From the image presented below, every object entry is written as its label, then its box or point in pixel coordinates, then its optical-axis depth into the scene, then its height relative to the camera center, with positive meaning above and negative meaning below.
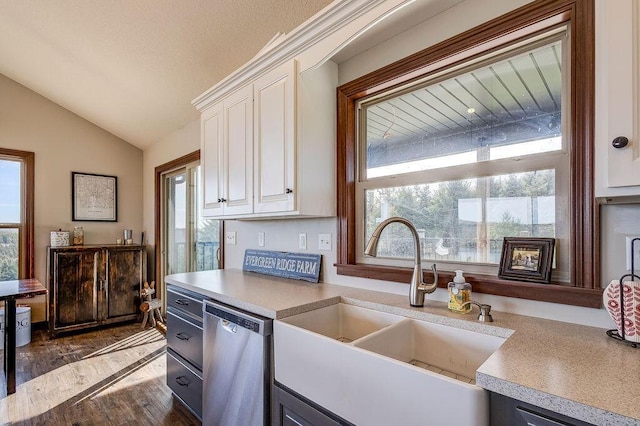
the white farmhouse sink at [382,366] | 0.86 -0.52
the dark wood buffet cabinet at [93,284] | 3.67 -0.84
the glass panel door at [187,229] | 3.54 -0.19
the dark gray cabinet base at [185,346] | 1.96 -0.85
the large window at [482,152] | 1.22 +0.29
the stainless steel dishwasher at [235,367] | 1.40 -0.73
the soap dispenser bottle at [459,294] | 1.36 -0.34
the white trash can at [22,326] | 3.40 -1.18
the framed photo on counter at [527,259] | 1.29 -0.19
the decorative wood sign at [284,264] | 2.16 -0.37
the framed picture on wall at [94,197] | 4.22 +0.21
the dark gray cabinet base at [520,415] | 0.72 -0.47
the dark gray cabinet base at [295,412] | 1.15 -0.75
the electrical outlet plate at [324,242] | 2.12 -0.19
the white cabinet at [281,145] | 1.87 +0.42
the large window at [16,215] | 3.80 -0.02
